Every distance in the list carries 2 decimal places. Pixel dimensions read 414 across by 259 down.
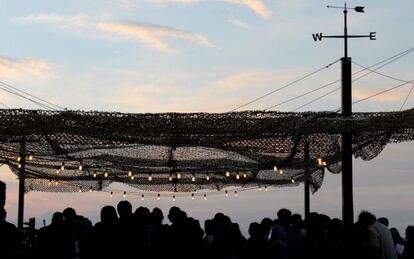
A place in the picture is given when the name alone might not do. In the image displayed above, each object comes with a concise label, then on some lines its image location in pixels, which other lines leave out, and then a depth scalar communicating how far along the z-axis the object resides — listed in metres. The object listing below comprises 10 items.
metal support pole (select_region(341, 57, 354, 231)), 15.28
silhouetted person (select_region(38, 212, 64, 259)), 11.29
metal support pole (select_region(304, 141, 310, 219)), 18.88
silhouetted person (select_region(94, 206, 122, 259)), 10.09
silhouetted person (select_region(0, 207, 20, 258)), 11.01
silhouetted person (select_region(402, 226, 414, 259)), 12.91
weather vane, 17.12
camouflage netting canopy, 14.24
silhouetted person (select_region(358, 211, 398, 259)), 11.93
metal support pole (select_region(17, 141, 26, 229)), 17.00
